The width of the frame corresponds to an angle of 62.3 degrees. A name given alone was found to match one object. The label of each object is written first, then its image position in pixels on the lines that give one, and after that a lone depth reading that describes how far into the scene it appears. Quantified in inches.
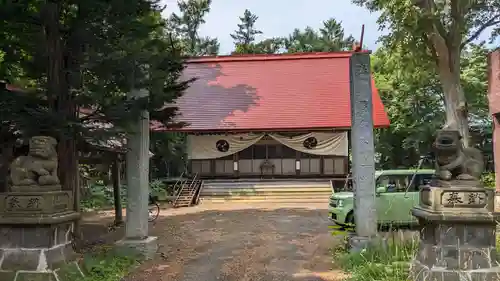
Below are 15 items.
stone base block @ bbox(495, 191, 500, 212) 501.4
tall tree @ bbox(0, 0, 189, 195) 273.1
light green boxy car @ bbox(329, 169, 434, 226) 386.3
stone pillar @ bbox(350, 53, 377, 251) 298.0
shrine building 791.7
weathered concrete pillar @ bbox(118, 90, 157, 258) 314.8
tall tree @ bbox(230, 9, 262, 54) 1905.8
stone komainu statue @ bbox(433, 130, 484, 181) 217.8
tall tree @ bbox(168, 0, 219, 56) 1499.8
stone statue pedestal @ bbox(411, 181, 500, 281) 209.6
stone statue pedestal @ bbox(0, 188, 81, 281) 233.3
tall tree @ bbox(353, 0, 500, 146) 586.2
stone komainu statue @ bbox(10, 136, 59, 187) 238.7
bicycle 515.4
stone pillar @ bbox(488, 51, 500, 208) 539.5
